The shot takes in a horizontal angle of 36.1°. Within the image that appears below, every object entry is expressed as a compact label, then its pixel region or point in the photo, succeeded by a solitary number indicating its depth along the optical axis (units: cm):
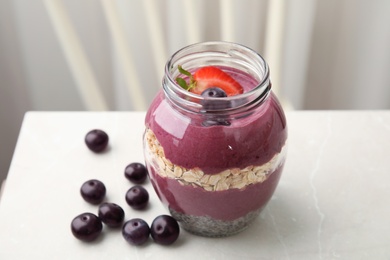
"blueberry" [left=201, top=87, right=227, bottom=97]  65
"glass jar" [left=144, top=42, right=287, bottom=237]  64
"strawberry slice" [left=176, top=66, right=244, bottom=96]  68
